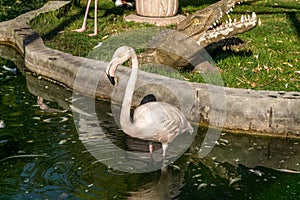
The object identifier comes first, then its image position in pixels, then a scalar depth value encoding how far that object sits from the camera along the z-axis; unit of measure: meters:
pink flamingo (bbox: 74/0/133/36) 13.88
